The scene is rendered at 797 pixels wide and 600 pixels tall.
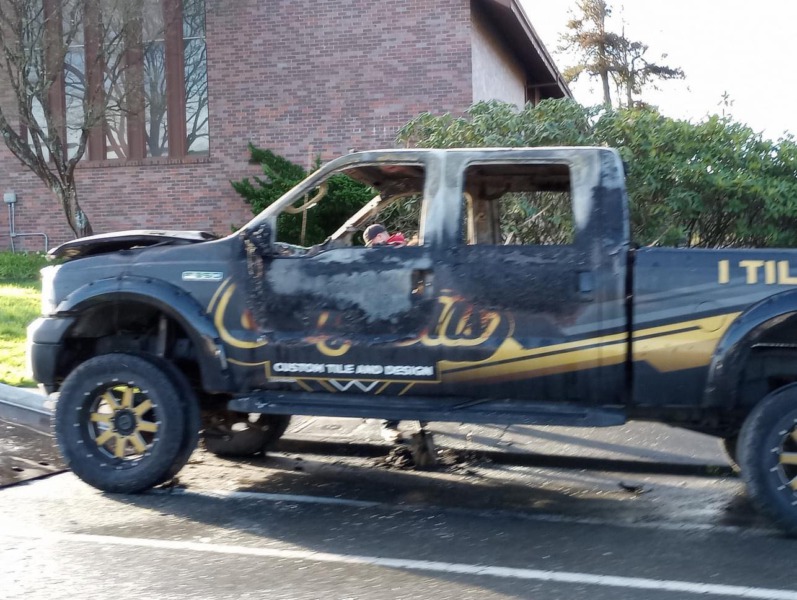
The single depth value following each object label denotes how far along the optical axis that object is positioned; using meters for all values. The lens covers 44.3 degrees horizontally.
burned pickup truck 5.33
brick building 17.00
